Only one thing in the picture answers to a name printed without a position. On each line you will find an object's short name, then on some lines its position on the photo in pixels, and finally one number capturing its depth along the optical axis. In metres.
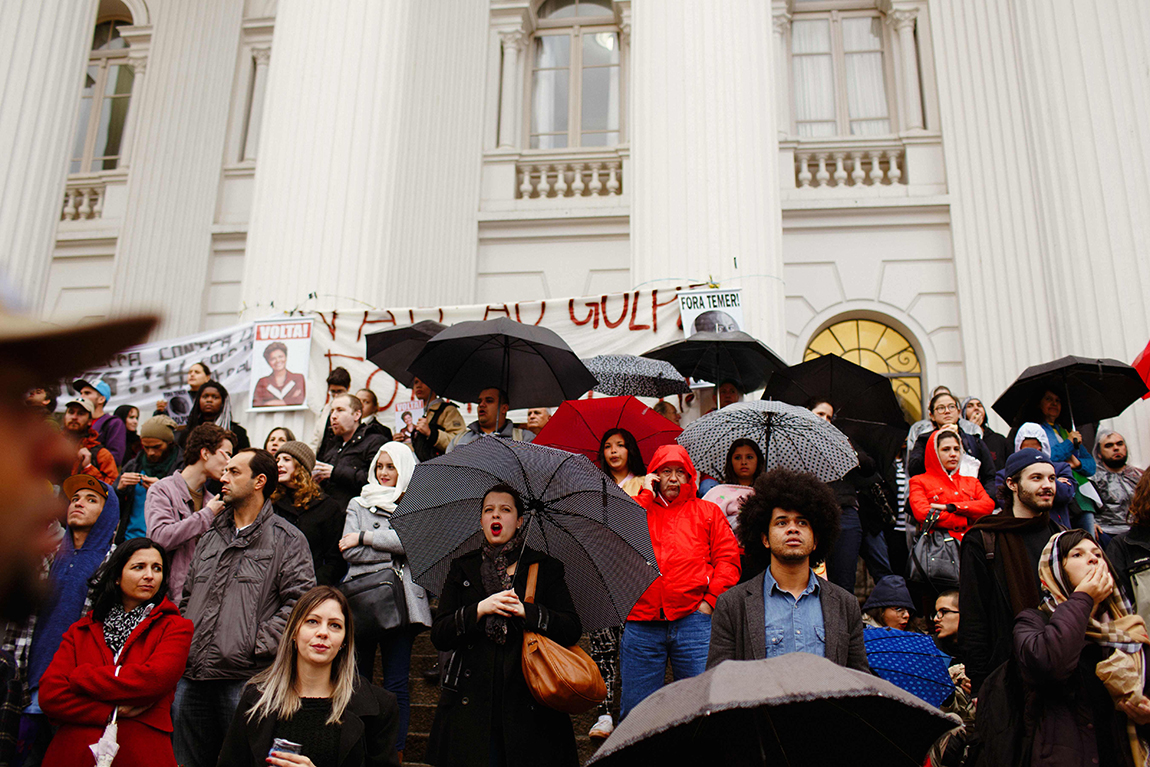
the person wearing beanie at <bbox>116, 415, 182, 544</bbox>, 6.13
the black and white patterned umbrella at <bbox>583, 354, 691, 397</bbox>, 7.15
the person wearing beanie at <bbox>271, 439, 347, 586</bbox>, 5.48
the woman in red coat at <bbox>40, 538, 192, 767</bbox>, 3.93
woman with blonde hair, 3.38
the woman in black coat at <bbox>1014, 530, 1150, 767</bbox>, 3.28
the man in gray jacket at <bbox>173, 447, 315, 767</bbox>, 4.37
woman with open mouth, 3.69
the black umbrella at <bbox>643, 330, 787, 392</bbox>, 7.50
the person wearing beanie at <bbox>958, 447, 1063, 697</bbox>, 4.00
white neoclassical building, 8.84
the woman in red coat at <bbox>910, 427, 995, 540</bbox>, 5.68
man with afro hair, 3.69
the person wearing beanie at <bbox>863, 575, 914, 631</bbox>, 5.16
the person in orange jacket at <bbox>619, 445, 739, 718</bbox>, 4.64
